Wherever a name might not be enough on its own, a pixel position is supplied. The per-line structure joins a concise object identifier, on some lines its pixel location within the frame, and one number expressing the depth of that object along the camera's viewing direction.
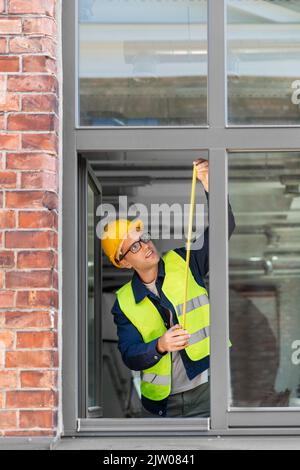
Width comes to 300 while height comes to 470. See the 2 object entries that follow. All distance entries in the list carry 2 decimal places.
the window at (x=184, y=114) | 4.25
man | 4.51
